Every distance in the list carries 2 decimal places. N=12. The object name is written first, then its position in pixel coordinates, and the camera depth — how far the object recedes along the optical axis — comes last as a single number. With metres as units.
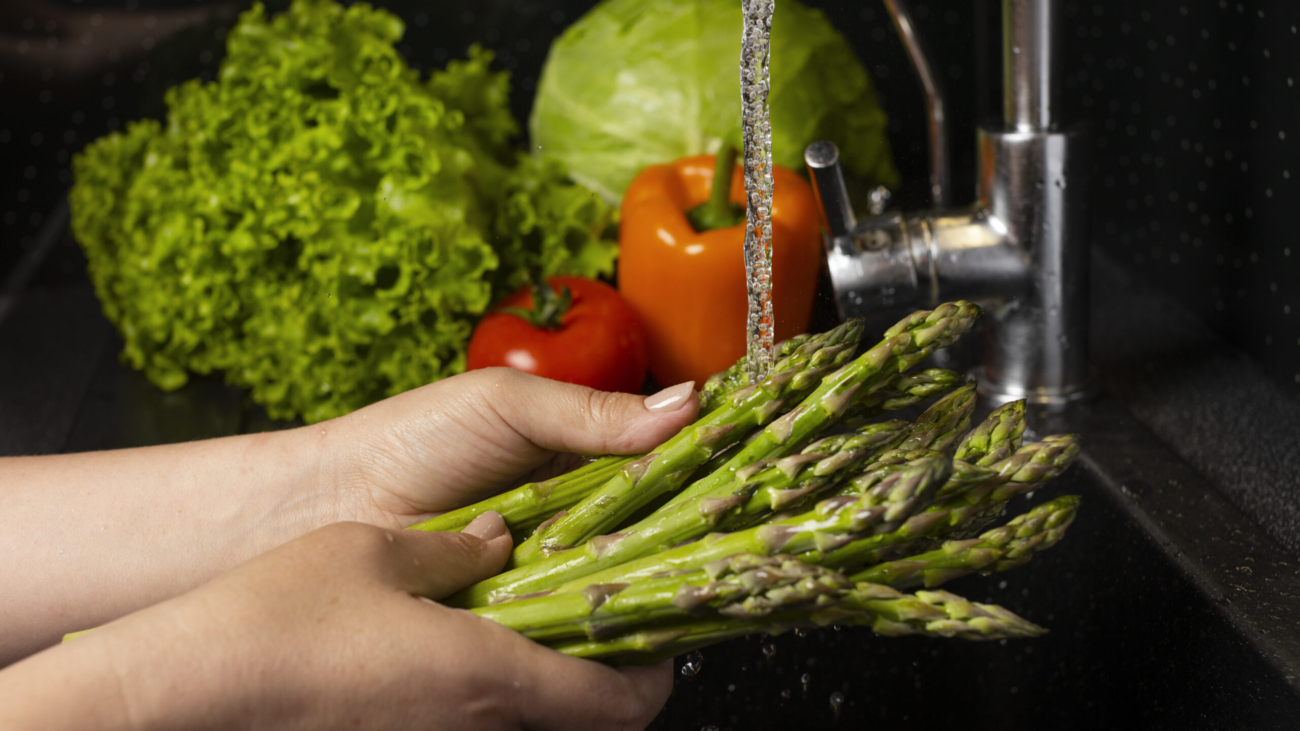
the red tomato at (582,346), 0.93
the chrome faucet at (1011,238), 0.88
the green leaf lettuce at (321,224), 0.95
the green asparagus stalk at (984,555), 0.76
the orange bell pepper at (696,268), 0.81
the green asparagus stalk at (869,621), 0.75
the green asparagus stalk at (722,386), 0.81
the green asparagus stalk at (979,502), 0.76
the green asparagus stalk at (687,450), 0.79
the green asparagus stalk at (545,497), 0.81
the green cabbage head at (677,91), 1.01
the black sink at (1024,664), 0.84
